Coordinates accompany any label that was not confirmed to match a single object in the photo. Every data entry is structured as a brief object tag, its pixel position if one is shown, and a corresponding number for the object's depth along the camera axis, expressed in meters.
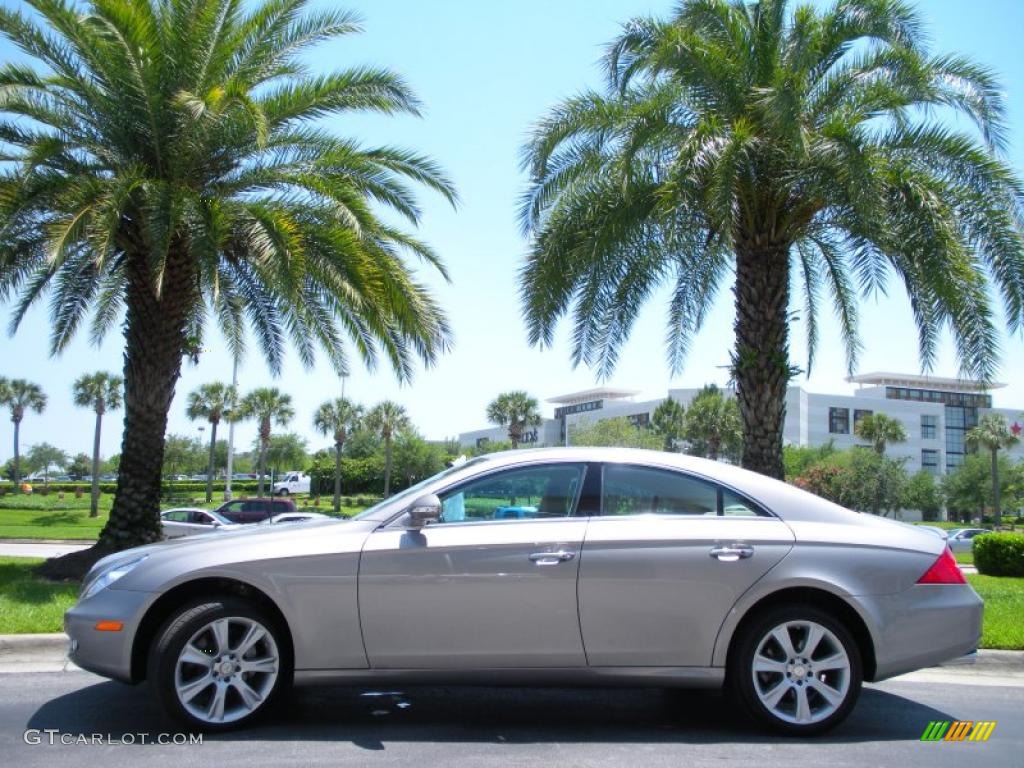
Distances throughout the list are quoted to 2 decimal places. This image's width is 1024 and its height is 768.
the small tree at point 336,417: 67.31
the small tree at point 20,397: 73.25
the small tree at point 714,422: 61.03
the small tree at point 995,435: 64.06
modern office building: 91.19
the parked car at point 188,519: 23.56
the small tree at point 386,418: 66.56
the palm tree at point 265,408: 63.56
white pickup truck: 77.88
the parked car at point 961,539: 38.38
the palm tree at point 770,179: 10.61
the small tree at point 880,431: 72.81
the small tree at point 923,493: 66.38
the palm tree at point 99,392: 59.72
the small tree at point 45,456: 108.62
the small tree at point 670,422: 67.12
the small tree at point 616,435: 59.50
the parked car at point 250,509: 28.20
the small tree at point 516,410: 66.88
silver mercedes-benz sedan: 4.91
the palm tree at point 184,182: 11.02
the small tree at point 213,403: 63.91
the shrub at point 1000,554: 16.34
